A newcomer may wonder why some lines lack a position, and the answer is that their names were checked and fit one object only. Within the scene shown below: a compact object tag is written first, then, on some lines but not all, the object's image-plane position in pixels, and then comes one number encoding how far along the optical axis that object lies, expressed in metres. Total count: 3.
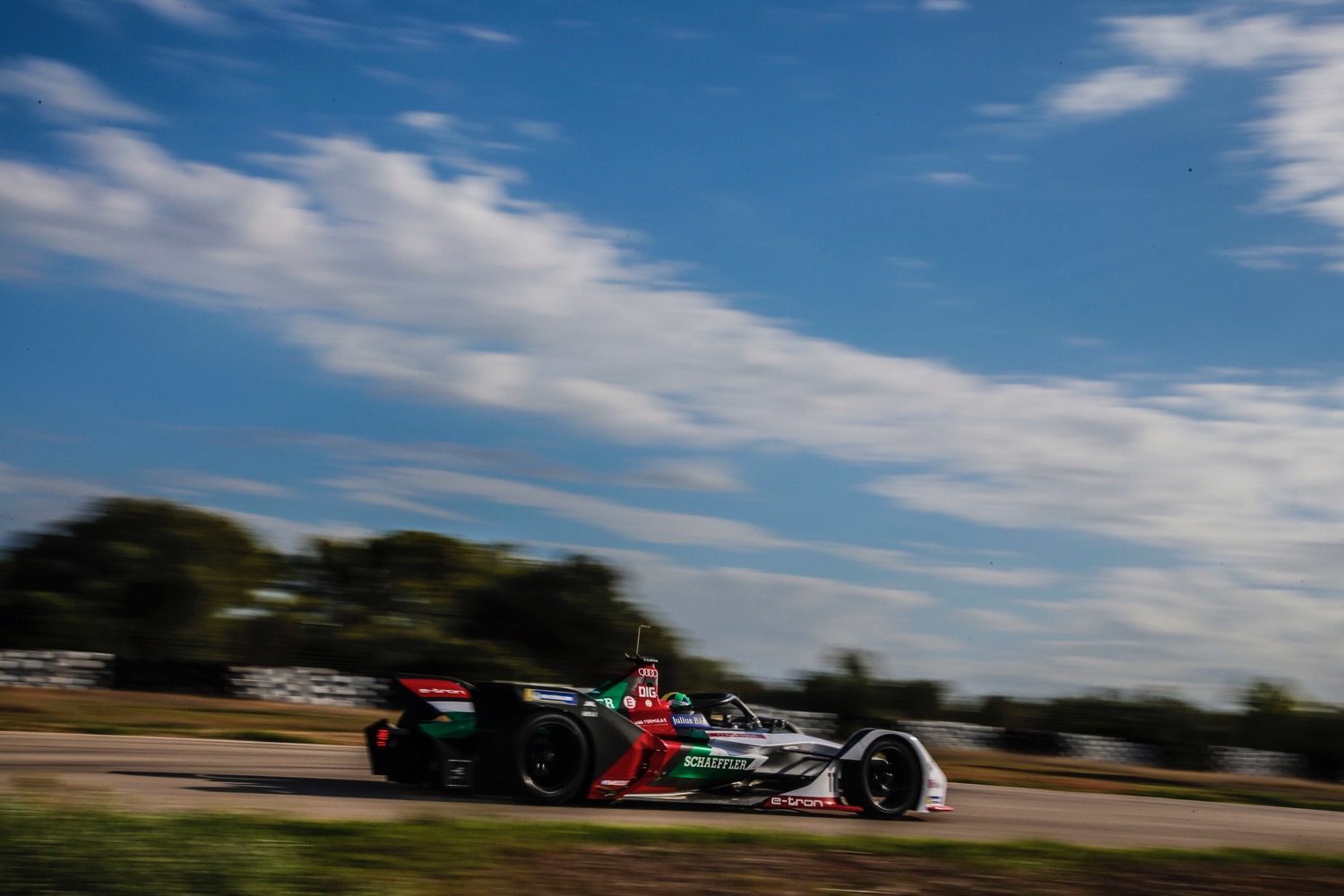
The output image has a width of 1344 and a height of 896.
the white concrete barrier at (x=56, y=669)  23.23
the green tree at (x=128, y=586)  33.41
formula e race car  10.39
